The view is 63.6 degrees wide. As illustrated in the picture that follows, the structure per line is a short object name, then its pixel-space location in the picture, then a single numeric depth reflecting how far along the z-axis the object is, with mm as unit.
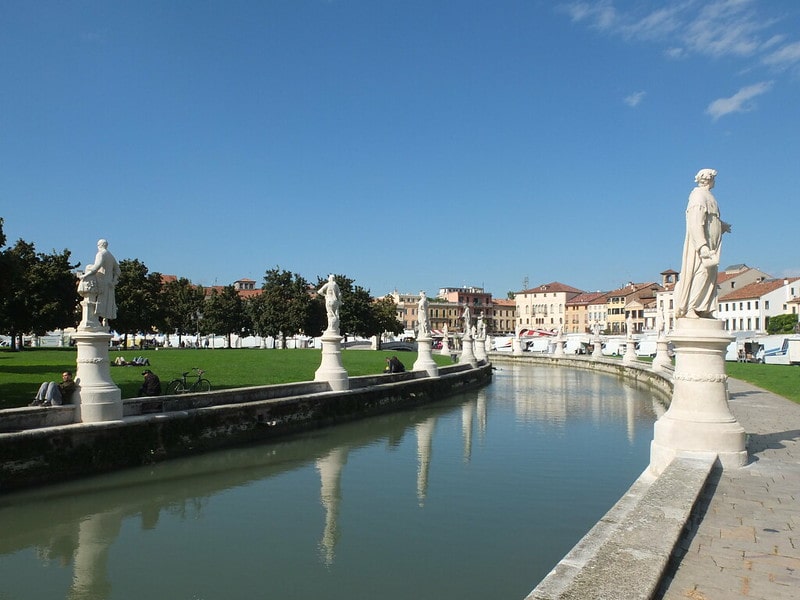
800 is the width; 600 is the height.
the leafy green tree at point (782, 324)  70500
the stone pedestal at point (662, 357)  33219
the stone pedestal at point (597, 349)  53719
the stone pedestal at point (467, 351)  39141
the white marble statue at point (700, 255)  8719
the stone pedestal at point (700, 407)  8312
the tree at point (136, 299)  56812
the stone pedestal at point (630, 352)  42412
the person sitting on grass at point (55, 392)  11870
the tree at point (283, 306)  72062
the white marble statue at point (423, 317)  29406
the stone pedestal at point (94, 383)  12023
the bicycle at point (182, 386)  17609
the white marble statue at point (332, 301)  20766
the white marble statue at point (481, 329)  50272
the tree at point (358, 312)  74375
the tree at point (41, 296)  45688
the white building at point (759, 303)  78250
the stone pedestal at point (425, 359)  27953
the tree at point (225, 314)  77375
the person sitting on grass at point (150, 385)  14875
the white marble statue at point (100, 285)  12508
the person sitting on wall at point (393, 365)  25266
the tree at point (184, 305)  75131
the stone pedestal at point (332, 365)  19797
